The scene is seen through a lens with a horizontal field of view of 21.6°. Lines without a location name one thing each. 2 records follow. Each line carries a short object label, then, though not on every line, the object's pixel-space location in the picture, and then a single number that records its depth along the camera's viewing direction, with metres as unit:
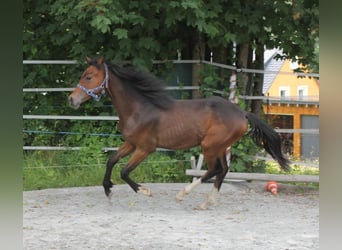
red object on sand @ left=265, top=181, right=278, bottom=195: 11.69
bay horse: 9.81
